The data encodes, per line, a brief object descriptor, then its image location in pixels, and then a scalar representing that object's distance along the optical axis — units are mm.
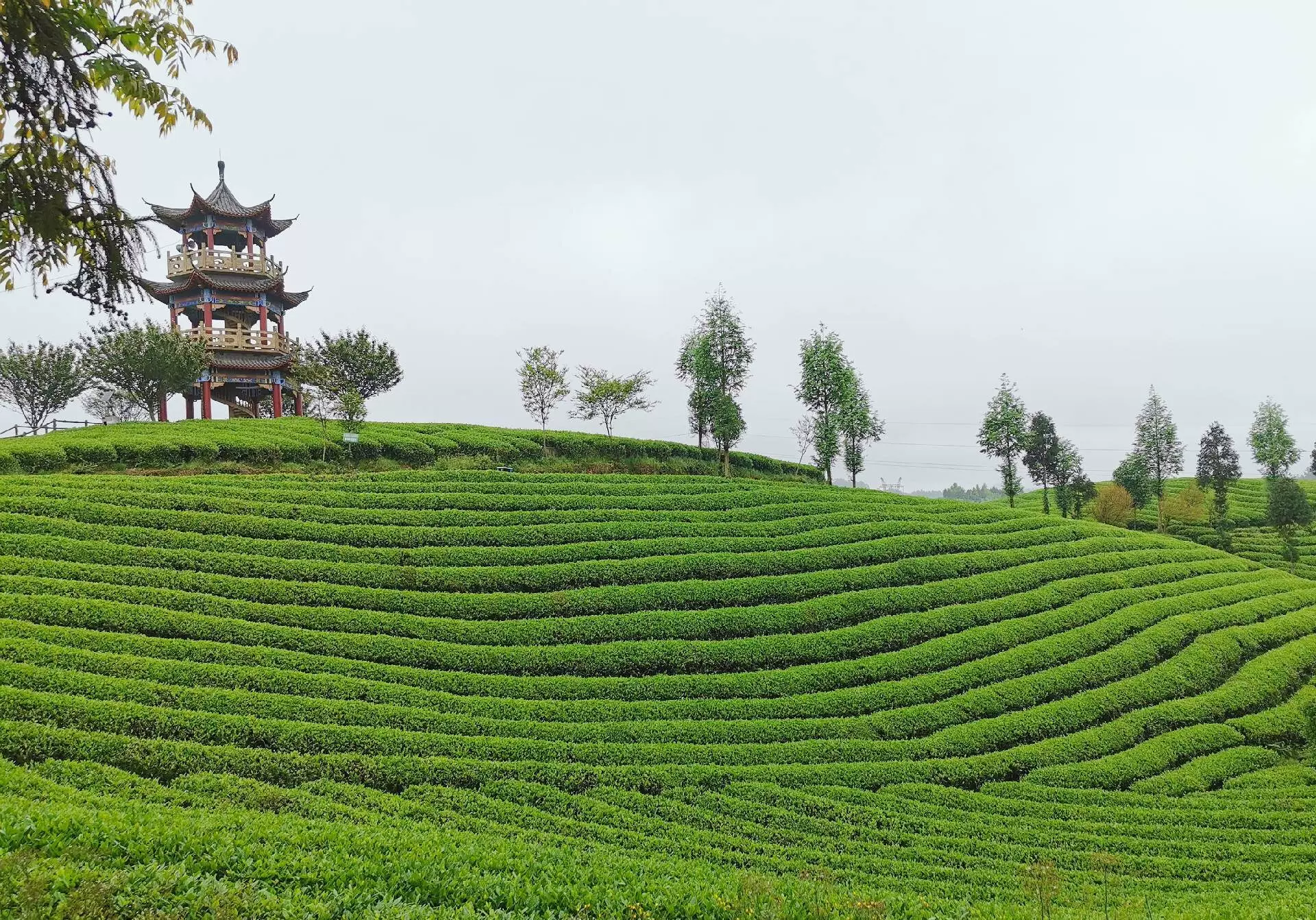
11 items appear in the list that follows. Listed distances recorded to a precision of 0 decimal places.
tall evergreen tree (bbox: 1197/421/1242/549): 40238
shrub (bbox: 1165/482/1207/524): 36375
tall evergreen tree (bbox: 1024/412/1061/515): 38438
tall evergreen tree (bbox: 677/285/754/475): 31047
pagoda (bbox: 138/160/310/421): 28500
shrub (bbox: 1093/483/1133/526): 36062
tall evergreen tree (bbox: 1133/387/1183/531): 36094
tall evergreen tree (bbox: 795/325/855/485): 32062
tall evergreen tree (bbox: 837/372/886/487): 32625
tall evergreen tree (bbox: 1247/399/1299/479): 47062
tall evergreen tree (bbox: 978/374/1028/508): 32281
